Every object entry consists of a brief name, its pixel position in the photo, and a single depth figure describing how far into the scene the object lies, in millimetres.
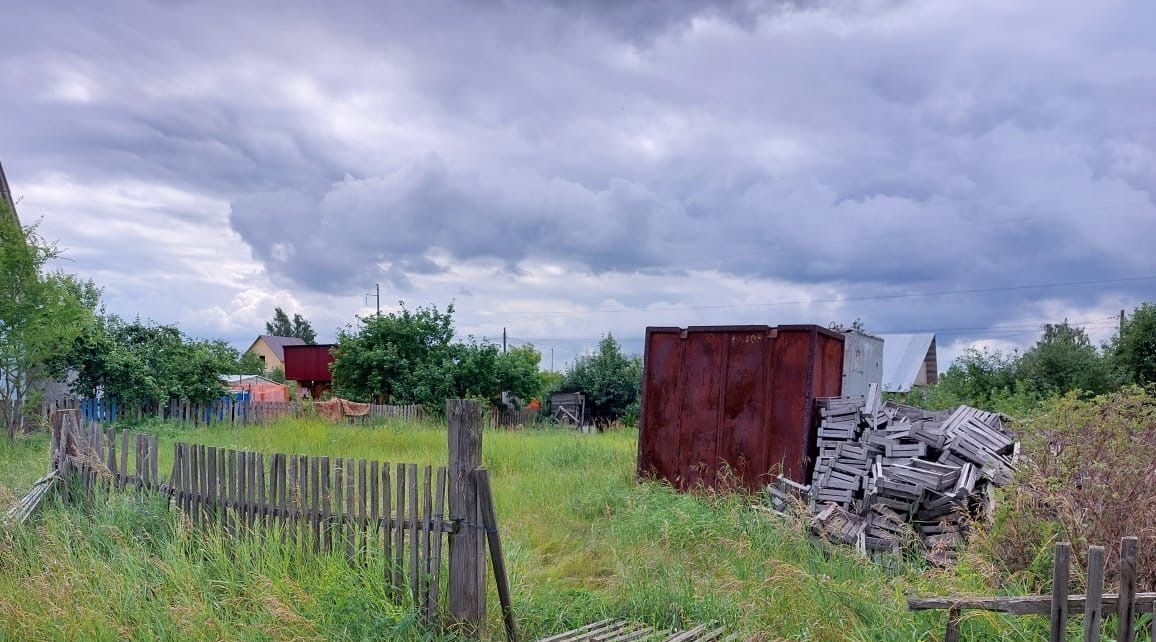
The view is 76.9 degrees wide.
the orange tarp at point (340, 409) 21953
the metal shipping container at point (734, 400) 9734
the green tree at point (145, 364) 18406
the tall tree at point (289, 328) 80125
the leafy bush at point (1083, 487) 4984
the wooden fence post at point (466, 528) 4641
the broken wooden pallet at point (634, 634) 4793
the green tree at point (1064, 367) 22797
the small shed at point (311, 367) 36500
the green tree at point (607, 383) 31000
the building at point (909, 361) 34344
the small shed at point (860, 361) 12191
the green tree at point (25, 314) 14484
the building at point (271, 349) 67750
